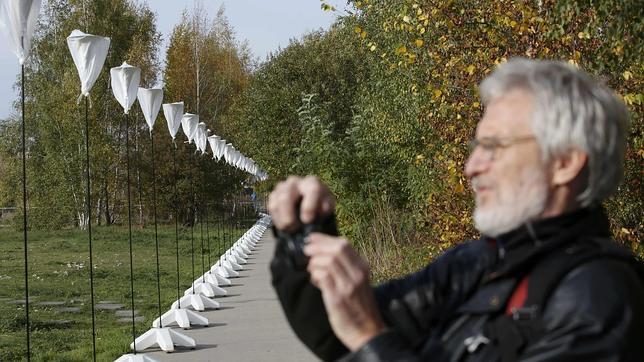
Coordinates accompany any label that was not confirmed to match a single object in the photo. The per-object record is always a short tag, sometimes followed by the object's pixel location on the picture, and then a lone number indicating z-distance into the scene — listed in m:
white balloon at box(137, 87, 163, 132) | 14.40
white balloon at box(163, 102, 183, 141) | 17.28
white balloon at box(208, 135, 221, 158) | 29.75
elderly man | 2.09
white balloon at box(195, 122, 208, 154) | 22.92
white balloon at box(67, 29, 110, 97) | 10.21
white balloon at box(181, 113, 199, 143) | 20.86
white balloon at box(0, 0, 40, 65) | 8.07
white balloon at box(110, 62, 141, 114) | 12.56
